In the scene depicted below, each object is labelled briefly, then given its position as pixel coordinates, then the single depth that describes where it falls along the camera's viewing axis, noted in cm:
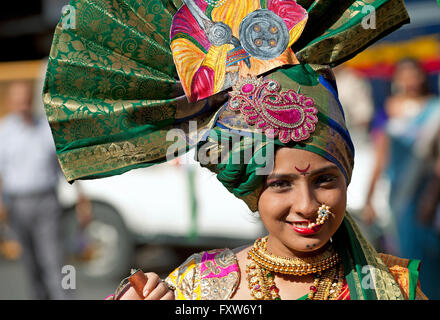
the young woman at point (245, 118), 232
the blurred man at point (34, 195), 617
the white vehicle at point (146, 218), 748
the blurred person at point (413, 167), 616
